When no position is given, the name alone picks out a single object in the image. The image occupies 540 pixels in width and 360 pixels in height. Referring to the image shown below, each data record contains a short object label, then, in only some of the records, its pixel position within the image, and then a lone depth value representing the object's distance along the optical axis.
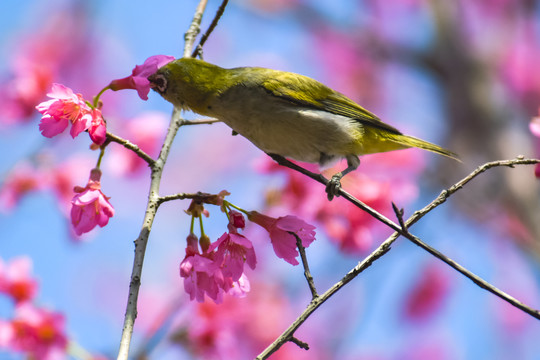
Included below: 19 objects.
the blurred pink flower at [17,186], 7.61
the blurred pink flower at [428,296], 13.30
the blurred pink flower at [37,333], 6.14
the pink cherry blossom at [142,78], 4.23
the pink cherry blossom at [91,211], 4.21
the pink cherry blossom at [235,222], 4.14
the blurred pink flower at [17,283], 6.32
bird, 5.52
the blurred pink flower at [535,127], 4.53
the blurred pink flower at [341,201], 7.10
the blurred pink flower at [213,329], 6.29
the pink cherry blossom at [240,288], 4.24
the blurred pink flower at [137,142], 8.49
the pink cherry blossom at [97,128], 3.93
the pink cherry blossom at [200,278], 4.10
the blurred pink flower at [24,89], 8.08
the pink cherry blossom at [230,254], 4.09
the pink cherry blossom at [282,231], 4.31
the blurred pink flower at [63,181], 7.92
